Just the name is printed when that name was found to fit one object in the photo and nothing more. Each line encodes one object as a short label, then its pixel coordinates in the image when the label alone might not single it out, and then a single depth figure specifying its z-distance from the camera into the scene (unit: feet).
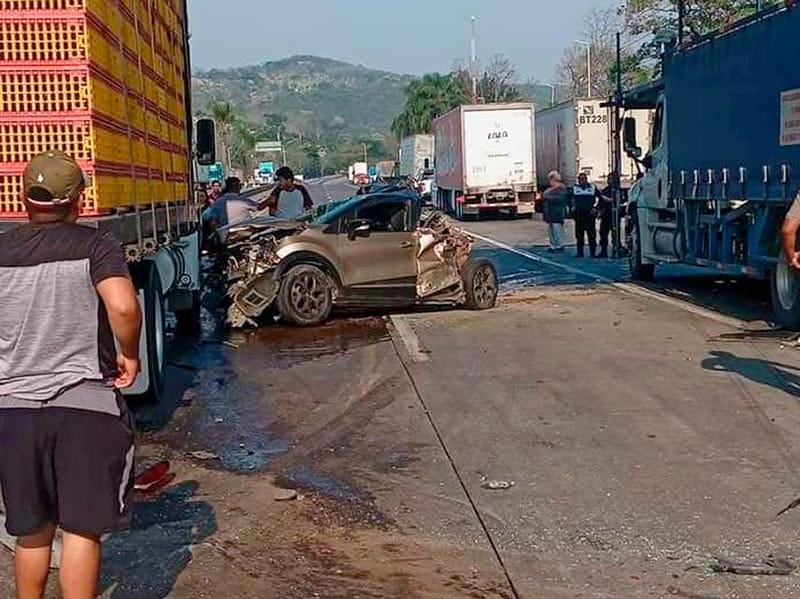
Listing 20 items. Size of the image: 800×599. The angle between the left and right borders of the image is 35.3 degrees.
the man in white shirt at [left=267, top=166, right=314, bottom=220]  57.31
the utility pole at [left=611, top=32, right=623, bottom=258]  63.05
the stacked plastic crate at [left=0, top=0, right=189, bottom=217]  22.61
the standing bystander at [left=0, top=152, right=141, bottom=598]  14.51
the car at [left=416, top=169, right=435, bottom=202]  199.54
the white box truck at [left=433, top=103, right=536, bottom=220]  135.33
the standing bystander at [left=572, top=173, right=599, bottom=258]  79.46
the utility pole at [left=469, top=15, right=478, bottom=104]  238.66
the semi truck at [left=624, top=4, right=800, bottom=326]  42.80
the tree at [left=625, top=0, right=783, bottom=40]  117.29
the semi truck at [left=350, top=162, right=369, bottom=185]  361.51
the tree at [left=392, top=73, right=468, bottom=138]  330.34
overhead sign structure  350.78
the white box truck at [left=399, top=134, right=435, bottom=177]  230.27
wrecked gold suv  47.03
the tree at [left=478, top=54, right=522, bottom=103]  295.89
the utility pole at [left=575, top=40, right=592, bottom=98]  227.40
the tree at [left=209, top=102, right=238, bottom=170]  289.53
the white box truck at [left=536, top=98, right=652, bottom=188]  133.18
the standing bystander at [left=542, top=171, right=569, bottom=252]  83.82
